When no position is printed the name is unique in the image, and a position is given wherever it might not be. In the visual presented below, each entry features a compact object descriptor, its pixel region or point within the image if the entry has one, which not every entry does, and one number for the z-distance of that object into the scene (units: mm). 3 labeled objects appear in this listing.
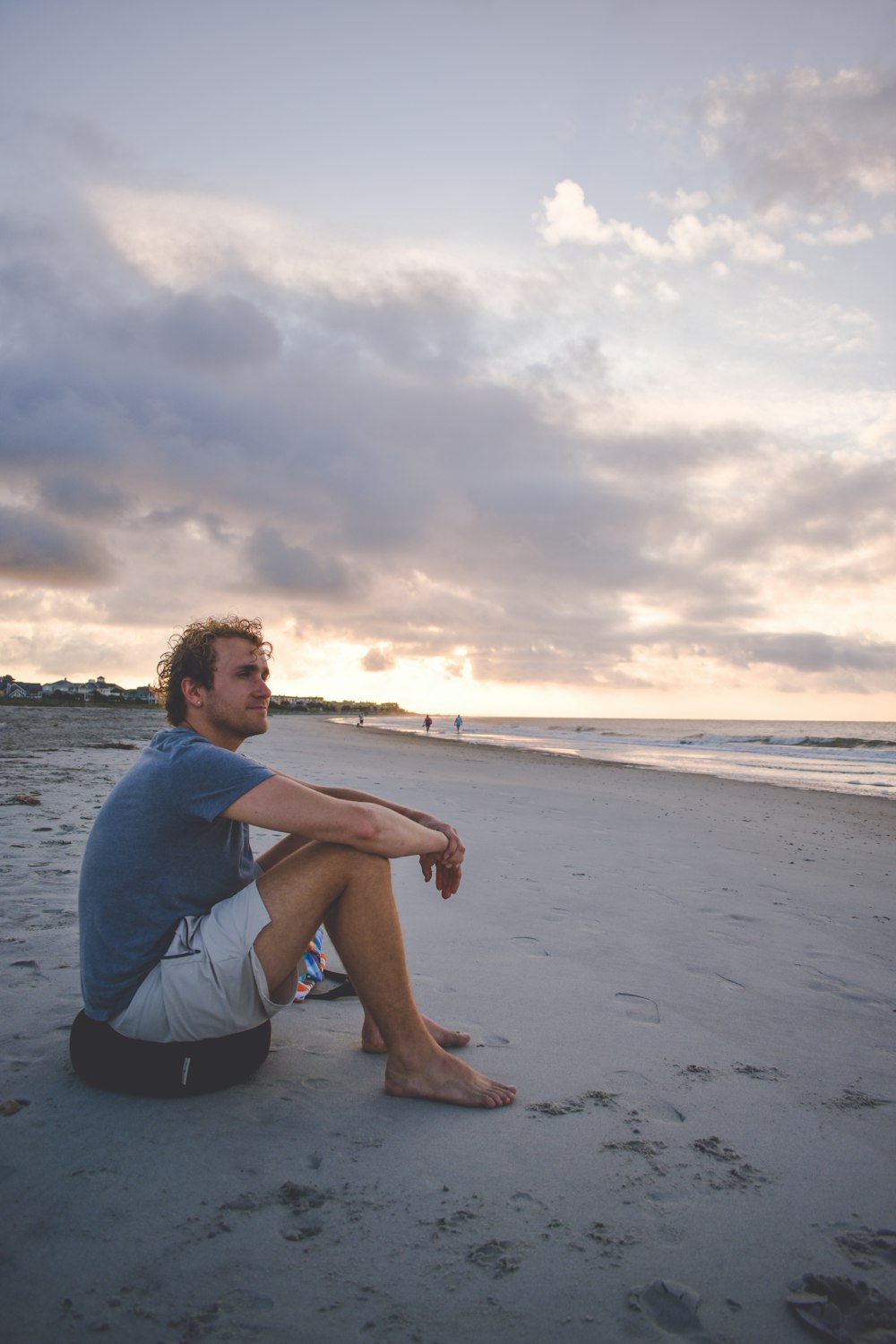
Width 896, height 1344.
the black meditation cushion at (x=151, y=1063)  2412
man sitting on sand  2355
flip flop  3521
